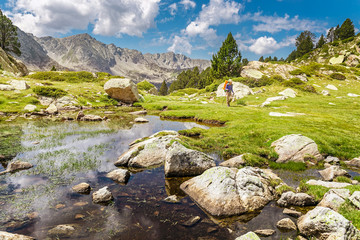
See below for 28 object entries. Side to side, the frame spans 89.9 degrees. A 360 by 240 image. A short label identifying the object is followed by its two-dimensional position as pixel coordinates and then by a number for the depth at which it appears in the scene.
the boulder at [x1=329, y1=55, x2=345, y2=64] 104.06
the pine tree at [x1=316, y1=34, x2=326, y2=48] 146.44
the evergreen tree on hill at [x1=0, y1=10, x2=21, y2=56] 82.50
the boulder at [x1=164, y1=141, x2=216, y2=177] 12.42
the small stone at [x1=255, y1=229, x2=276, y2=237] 7.29
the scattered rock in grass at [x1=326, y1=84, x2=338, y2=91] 61.86
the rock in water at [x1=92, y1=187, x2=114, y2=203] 9.00
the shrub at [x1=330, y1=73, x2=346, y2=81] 72.06
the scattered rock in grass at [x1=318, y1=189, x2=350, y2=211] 8.16
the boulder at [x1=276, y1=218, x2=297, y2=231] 7.61
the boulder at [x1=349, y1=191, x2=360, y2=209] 7.76
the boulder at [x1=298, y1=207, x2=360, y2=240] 6.14
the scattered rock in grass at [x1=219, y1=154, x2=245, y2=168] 13.80
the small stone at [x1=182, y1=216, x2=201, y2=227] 7.82
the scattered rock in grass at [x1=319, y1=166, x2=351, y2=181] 12.19
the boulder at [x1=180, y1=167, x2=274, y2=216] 8.84
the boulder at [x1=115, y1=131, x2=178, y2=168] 13.79
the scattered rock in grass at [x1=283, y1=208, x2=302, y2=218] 8.45
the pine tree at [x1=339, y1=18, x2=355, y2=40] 128.12
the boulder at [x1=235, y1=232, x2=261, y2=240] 6.46
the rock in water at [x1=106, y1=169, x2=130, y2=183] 11.29
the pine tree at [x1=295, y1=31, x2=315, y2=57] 146.50
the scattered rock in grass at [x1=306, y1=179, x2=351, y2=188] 10.38
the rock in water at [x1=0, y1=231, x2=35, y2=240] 5.60
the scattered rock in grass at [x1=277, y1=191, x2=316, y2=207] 9.26
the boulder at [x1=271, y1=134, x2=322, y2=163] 14.87
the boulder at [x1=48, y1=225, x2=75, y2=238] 6.70
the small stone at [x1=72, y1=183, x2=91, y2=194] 9.83
